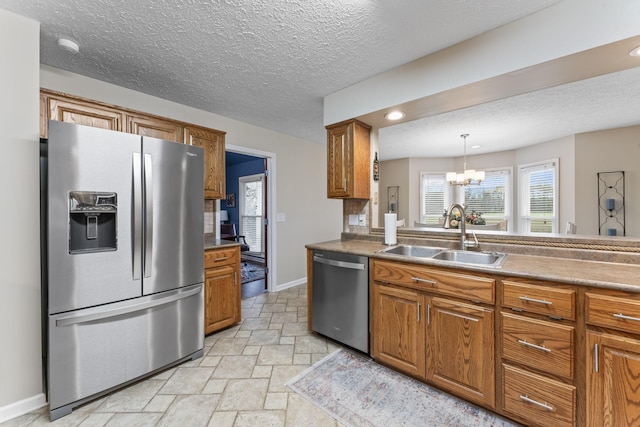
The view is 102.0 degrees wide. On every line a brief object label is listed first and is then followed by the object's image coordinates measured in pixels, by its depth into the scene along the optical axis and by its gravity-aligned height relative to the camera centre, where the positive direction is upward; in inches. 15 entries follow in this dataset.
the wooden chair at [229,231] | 250.5 -18.4
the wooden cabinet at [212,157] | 107.7 +24.1
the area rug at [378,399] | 61.7 -49.6
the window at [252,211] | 256.2 +1.4
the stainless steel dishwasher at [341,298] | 86.4 -30.5
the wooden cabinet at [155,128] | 90.7 +31.5
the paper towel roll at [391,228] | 101.3 -6.4
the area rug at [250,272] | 192.2 -48.8
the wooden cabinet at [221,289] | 100.3 -30.9
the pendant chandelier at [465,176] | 181.0 +24.7
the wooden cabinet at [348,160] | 107.8 +22.2
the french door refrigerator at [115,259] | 62.3 -12.6
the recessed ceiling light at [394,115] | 99.7 +38.2
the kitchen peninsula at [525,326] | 48.8 -26.5
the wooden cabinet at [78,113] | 74.5 +31.1
